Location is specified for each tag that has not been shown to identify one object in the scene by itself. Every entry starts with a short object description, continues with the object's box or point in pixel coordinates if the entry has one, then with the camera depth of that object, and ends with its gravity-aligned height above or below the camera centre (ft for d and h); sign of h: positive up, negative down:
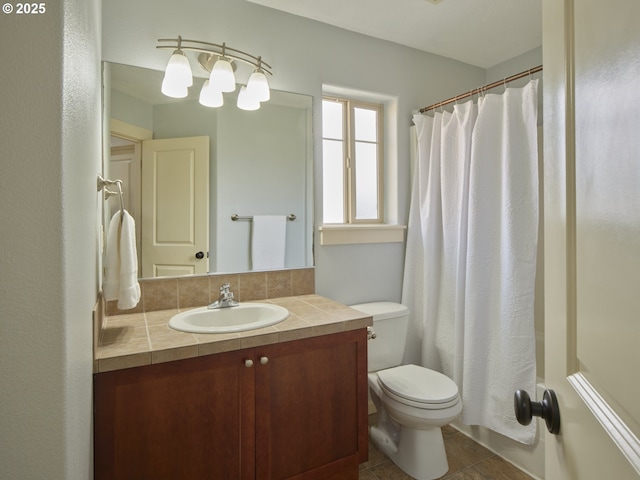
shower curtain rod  5.74 +2.88
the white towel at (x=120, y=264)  4.26 -0.28
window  7.55 +1.83
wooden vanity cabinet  3.83 -2.19
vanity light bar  5.61 +3.27
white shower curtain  5.84 -0.17
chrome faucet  5.64 -0.97
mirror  5.42 +1.43
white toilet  5.44 -2.64
